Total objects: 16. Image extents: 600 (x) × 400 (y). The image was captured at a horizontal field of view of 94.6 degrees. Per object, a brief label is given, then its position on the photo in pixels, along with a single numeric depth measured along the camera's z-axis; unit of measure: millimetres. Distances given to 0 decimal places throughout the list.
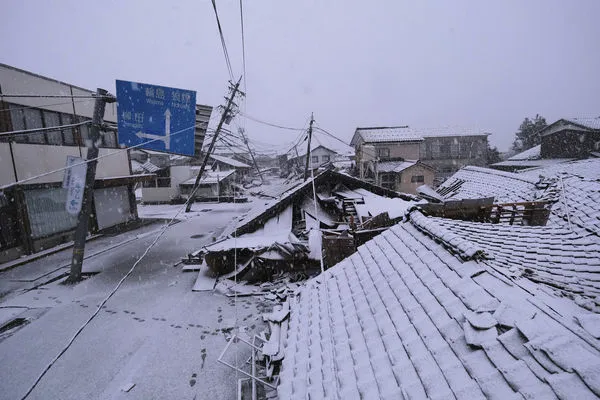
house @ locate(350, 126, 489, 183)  38469
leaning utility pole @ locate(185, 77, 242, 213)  19842
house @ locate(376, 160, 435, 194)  31094
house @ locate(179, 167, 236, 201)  35062
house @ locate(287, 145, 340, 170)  52247
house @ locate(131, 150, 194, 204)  34281
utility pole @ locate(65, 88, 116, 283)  10245
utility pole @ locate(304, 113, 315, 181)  21138
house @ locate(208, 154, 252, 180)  43875
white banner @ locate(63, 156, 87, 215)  10719
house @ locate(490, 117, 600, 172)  28206
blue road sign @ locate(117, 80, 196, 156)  9602
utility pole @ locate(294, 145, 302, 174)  50262
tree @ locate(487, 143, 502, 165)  44281
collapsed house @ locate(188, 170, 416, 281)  10852
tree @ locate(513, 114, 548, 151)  46347
